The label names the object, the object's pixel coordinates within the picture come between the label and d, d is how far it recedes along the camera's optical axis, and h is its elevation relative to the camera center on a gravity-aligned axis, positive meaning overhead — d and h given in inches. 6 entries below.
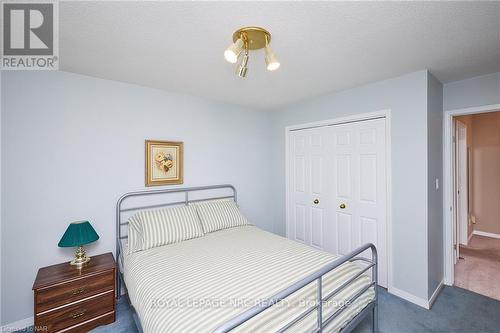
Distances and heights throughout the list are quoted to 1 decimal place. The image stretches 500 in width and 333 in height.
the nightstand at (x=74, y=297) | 70.9 -42.9
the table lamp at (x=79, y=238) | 79.5 -25.0
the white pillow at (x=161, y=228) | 90.5 -25.5
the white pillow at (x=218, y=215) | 110.2 -24.2
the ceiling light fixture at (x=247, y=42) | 55.9 +35.2
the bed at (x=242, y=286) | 49.7 -32.4
